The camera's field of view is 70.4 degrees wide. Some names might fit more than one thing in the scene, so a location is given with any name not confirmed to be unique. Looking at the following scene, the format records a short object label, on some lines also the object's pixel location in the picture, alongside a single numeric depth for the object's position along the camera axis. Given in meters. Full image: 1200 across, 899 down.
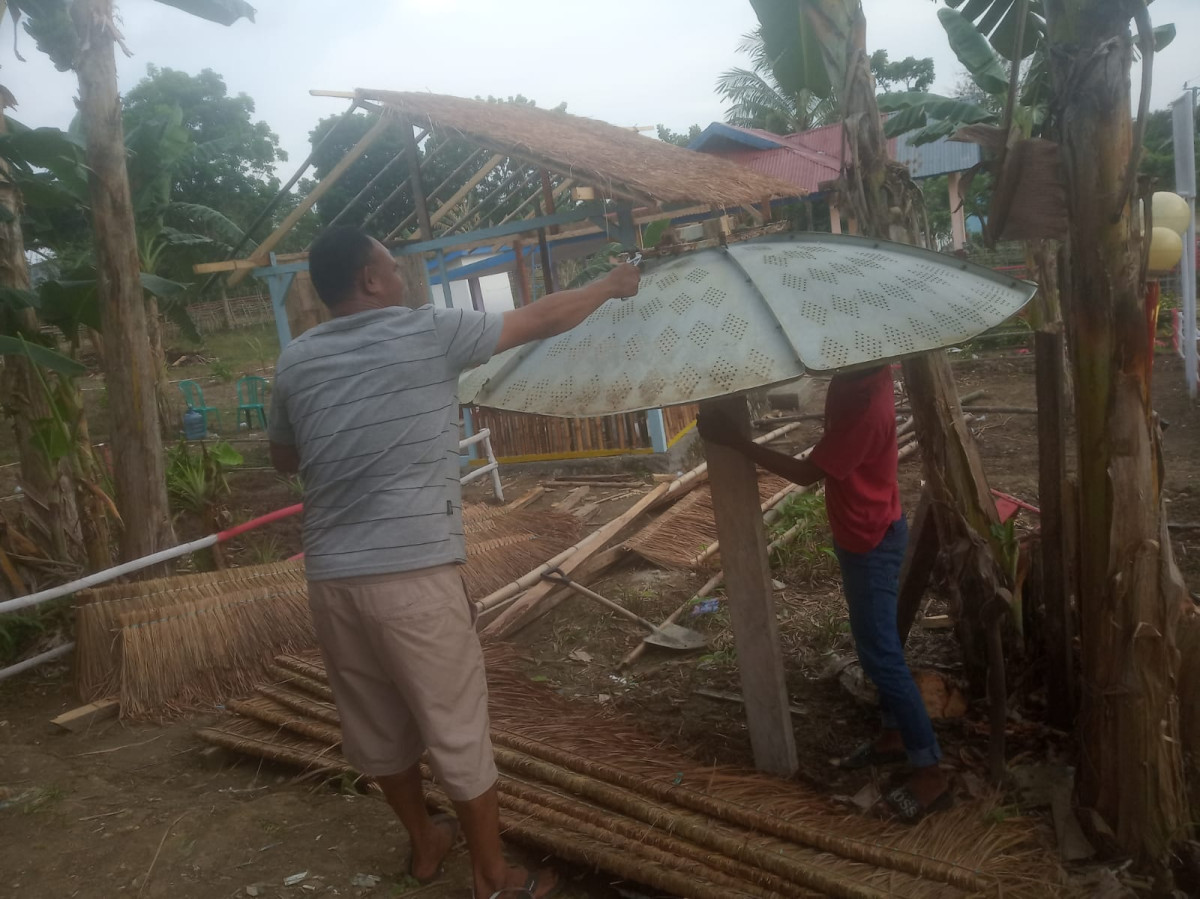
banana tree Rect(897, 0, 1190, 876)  2.27
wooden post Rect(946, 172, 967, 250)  14.84
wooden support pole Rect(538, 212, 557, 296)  9.28
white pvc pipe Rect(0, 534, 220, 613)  3.57
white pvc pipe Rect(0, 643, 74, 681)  3.91
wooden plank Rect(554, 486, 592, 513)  7.40
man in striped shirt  2.19
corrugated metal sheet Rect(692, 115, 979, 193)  17.59
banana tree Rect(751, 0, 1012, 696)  3.28
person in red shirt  2.64
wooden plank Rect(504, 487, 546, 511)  7.01
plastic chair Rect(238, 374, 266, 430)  13.21
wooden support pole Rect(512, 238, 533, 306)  10.34
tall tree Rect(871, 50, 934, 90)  22.34
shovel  4.46
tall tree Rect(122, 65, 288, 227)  26.92
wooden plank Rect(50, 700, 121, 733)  3.88
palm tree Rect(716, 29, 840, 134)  23.52
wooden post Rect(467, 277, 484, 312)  12.17
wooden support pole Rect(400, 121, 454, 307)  8.58
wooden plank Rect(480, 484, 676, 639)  4.69
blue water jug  12.71
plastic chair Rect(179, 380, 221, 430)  13.55
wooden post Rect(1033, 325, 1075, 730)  2.95
